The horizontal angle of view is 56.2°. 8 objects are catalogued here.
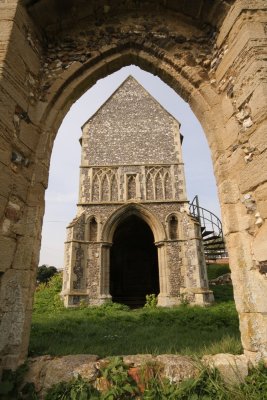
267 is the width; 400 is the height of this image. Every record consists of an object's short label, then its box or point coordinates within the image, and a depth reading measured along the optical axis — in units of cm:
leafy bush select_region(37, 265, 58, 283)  1855
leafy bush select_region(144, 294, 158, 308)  977
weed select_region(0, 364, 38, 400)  204
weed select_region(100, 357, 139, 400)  199
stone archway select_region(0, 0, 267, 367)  241
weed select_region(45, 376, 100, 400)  197
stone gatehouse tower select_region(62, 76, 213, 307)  1012
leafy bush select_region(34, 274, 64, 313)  937
